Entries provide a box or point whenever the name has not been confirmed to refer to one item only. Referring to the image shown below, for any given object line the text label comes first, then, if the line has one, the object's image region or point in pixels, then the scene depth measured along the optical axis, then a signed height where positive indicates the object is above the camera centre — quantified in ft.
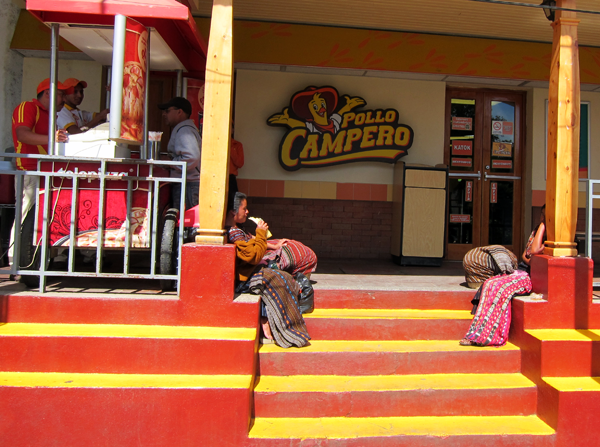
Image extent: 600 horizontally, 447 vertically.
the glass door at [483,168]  24.70 +3.93
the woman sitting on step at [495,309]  13.05 -2.13
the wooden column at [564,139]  13.60 +3.14
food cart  11.75 +1.32
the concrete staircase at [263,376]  10.16 -3.68
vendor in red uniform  13.88 +3.00
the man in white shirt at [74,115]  14.82 +3.86
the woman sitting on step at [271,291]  12.41 -1.72
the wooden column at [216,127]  12.16 +2.80
